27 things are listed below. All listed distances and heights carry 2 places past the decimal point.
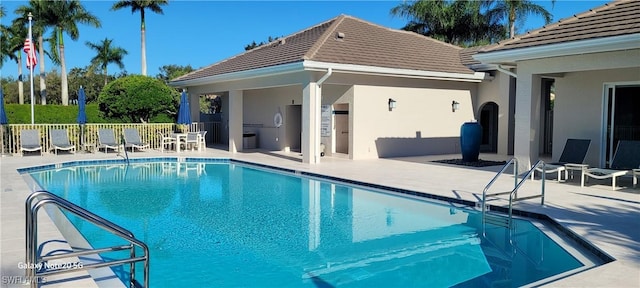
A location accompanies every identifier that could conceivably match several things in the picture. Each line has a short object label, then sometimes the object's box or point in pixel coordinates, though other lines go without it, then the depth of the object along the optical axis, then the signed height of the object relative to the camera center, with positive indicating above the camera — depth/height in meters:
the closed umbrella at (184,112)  20.75 +0.42
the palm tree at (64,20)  38.72 +8.24
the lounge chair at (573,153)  11.54 -0.69
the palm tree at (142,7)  38.38 +9.10
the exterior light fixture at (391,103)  17.11 +0.70
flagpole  20.70 +2.31
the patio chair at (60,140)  18.45 -0.73
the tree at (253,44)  46.19 +7.45
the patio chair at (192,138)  20.41 -0.68
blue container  15.13 -0.51
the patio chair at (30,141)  17.75 -0.74
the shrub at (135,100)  27.41 +1.23
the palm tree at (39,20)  38.25 +8.13
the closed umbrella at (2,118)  17.81 +0.10
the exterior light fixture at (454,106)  18.95 +0.68
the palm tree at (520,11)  31.97 +7.47
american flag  20.88 +2.84
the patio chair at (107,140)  19.27 -0.74
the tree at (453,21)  35.28 +7.67
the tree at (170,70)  56.77 +6.21
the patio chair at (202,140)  20.69 -0.77
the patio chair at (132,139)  19.77 -0.72
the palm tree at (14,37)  43.47 +7.60
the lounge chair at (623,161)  10.32 -0.81
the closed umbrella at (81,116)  19.42 +0.21
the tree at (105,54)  49.25 +6.85
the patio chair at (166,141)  20.49 -0.86
